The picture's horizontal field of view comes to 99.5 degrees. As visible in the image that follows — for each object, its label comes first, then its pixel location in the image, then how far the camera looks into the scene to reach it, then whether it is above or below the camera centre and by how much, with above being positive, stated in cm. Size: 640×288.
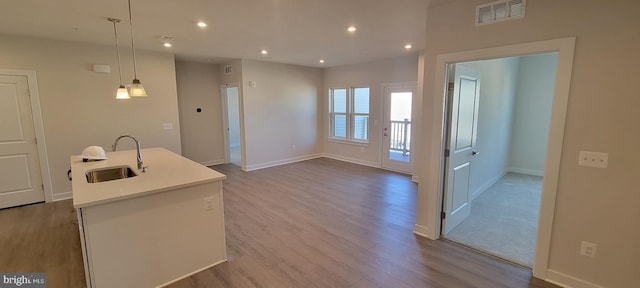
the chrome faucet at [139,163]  289 -54
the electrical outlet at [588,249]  213 -108
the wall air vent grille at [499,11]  227 +88
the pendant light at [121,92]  315 +23
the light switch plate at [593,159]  204 -36
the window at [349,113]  693 -3
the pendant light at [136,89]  305 +26
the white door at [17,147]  395 -53
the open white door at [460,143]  295 -36
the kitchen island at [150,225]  201 -93
